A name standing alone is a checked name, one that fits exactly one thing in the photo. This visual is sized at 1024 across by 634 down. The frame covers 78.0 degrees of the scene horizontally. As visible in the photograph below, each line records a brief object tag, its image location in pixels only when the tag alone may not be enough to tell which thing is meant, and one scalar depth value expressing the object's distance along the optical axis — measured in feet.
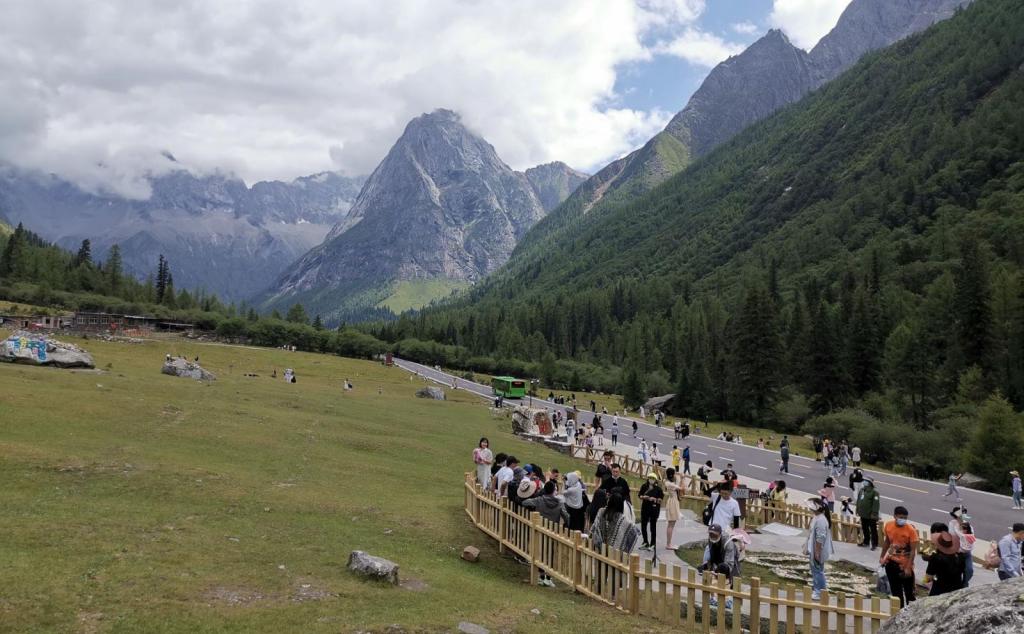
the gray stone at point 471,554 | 57.93
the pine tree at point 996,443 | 148.05
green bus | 322.55
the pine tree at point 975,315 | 238.48
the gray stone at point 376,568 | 46.01
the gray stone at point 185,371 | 192.26
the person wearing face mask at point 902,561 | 46.85
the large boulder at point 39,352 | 158.40
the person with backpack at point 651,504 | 60.49
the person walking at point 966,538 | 50.29
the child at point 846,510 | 86.79
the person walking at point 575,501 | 57.06
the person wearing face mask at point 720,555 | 48.65
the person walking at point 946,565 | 40.96
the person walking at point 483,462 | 76.37
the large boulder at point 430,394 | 269.64
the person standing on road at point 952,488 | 120.16
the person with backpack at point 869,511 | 73.97
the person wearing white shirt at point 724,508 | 58.75
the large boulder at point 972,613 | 21.11
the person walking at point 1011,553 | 50.42
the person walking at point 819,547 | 52.24
